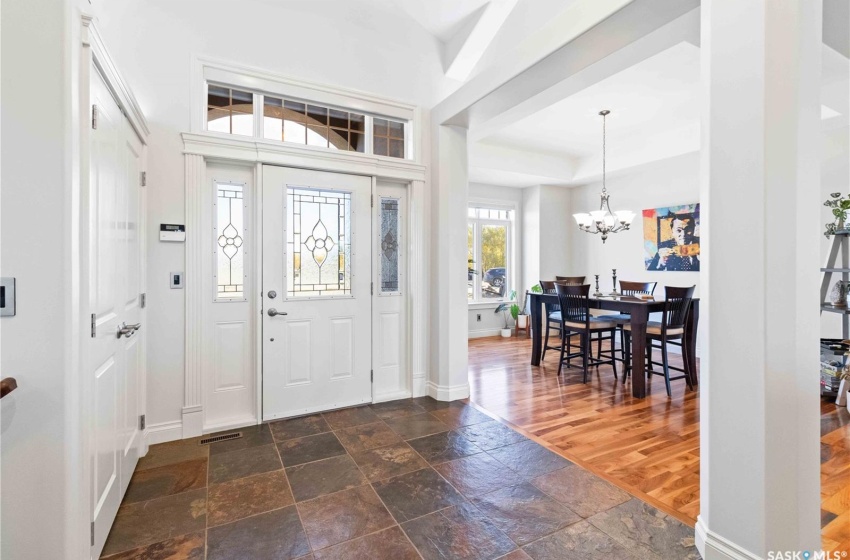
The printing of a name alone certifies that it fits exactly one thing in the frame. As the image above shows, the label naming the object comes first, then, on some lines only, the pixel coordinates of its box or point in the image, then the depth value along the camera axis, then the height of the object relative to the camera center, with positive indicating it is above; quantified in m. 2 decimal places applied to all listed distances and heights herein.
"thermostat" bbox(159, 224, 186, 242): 2.72 +0.32
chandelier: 4.66 +0.73
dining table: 3.78 -0.48
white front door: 3.11 -0.12
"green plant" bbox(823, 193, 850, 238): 3.55 +0.63
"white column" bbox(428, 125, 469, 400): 3.56 +0.18
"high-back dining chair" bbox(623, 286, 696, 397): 3.93 -0.45
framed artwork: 5.49 +0.59
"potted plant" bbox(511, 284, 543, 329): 7.17 -0.76
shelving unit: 3.56 +0.10
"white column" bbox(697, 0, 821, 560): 1.43 +0.03
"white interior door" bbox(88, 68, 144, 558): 1.62 -0.13
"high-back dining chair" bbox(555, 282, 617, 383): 4.39 -0.48
